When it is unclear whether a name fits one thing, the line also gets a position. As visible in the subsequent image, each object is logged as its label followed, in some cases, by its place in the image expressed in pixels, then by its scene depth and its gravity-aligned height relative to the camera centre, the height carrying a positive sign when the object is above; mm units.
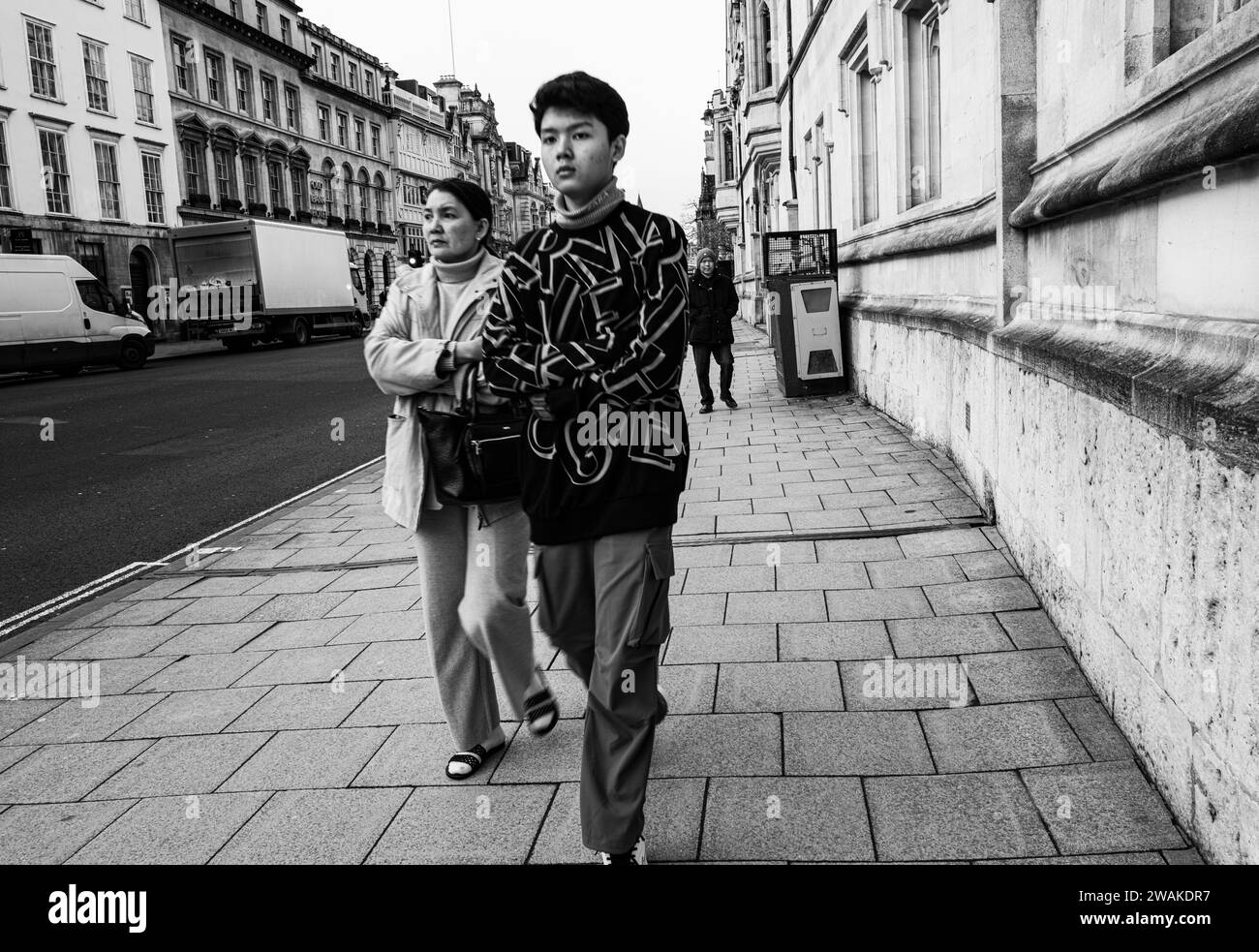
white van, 22250 +517
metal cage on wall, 13009 +656
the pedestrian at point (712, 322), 12047 -127
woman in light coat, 3234 -549
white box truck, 30766 +1671
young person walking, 2605 -204
